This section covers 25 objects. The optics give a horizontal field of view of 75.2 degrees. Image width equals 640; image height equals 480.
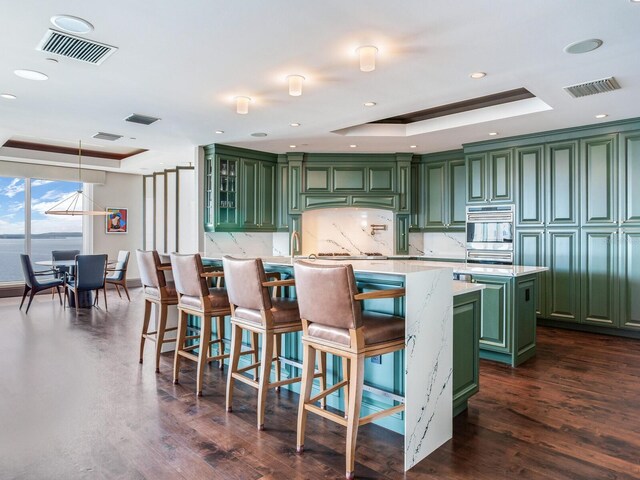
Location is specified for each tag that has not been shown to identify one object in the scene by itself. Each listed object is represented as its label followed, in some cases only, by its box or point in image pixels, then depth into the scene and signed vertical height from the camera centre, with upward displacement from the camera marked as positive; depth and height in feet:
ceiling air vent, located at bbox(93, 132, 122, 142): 17.76 +4.55
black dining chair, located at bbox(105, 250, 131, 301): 24.77 -2.03
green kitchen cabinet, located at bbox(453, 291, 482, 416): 8.52 -2.28
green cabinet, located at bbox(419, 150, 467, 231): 20.63 +2.51
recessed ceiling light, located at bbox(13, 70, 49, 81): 10.66 +4.34
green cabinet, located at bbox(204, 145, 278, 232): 19.40 +2.46
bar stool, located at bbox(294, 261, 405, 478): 6.72 -1.55
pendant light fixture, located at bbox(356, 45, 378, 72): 9.23 +4.13
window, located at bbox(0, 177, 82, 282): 26.68 +1.19
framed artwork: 30.14 +1.42
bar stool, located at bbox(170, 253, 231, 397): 10.42 -1.58
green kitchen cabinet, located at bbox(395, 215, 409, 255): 21.75 +0.49
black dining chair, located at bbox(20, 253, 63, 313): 21.72 -2.29
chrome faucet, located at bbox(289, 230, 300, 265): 13.21 +0.07
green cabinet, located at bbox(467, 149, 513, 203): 18.20 +2.87
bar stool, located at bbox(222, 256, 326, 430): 8.52 -1.60
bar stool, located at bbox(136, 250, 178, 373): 12.01 -1.48
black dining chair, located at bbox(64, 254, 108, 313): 21.91 -1.86
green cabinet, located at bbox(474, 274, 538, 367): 11.78 -2.28
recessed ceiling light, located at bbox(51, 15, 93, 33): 8.02 +4.29
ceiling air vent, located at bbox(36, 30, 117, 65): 8.74 +4.28
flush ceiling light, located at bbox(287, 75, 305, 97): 11.07 +4.22
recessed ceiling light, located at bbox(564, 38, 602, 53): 8.91 +4.29
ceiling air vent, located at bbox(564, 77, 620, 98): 11.36 +4.35
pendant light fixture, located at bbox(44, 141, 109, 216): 27.37 +2.58
